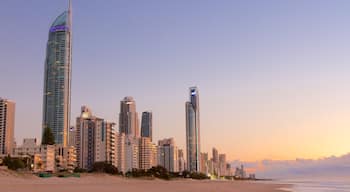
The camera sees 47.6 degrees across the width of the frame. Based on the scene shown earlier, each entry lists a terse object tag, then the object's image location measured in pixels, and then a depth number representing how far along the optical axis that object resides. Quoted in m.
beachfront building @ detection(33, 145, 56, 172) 171.77
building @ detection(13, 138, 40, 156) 182.41
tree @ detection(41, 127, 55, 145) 197.00
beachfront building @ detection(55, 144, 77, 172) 191.12
